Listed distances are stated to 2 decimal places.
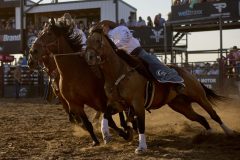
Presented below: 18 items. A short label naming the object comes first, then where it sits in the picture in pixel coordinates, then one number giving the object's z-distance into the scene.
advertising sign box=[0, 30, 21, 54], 23.92
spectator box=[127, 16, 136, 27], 20.81
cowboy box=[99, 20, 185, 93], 7.00
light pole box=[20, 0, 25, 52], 23.59
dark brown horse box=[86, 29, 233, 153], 6.39
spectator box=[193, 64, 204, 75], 17.64
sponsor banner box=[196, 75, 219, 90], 17.21
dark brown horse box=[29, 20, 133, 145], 7.17
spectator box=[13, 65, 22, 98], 21.12
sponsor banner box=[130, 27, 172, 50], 19.95
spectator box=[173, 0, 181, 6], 19.33
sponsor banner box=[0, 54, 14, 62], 23.19
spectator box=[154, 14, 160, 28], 20.02
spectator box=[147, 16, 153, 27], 20.41
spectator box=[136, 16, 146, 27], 20.50
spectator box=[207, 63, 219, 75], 17.14
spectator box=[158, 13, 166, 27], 19.98
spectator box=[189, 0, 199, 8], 18.57
